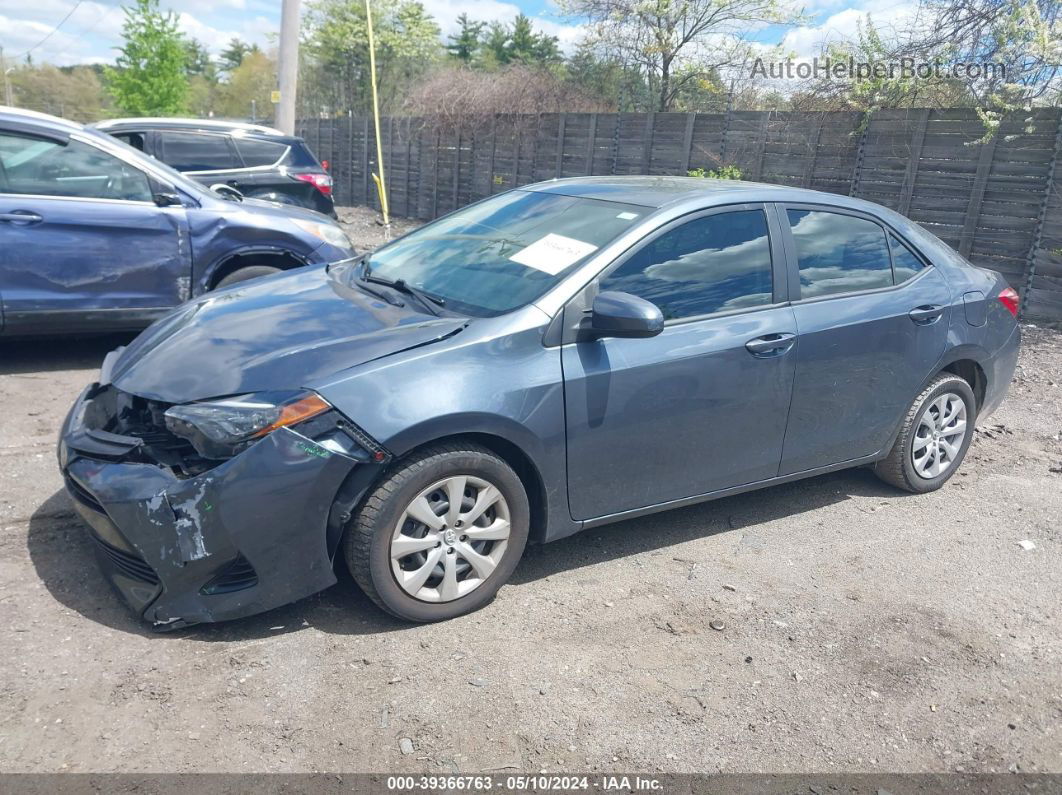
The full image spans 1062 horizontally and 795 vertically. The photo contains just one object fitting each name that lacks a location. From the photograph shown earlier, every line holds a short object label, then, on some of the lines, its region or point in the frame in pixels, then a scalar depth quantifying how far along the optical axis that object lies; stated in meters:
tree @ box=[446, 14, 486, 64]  53.41
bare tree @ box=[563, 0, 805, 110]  19.03
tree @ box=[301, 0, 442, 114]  43.25
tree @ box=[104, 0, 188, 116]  29.14
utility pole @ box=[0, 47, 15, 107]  51.69
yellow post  14.36
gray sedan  3.10
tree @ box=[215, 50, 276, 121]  56.25
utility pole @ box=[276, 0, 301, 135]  14.70
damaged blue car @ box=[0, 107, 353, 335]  5.85
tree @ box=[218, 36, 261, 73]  79.41
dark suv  10.02
